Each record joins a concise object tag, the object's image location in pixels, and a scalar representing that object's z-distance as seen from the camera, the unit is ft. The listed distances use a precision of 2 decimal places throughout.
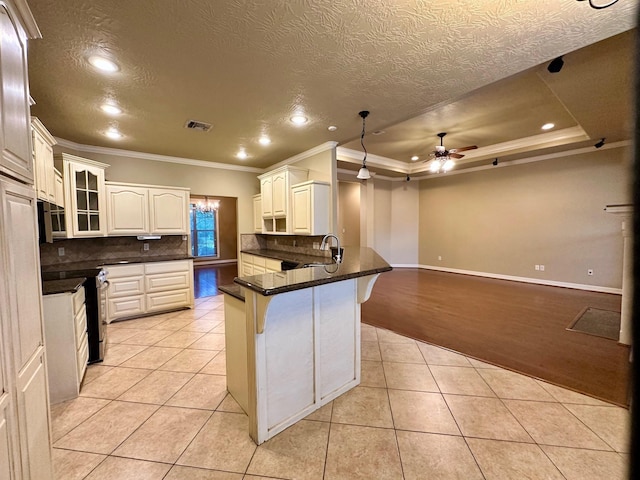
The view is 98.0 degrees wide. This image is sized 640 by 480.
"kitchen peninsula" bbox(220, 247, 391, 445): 5.65
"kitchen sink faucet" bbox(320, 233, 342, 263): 8.73
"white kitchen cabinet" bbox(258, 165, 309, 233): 14.92
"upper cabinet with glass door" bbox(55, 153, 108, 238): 11.41
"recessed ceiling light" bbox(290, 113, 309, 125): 10.39
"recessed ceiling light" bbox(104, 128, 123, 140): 11.65
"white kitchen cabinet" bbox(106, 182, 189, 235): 13.08
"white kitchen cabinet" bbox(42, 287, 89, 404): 7.02
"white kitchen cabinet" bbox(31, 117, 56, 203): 7.68
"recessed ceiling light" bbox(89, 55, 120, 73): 6.86
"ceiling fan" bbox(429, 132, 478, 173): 15.08
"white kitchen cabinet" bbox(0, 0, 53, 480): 3.43
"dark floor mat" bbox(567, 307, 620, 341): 10.75
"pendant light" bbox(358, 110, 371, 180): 11.69
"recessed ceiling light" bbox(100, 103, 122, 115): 9.39
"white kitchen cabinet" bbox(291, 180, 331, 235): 13.50
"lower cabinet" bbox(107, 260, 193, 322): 12.45
